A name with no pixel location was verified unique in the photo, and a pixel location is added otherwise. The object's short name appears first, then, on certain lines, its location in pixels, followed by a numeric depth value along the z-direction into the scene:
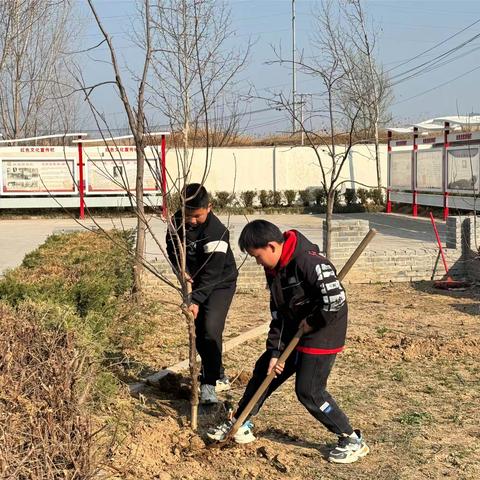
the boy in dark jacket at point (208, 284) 4.41
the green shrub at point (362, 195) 21.75
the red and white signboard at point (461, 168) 15.18
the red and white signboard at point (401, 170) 18.97
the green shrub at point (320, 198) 21.92
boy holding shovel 3.34
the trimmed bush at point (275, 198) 22.19
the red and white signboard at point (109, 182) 18.53
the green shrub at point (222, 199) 20.27
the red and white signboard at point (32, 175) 18.67
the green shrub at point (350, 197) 21.72
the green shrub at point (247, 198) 21.67
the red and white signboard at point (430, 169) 17.09
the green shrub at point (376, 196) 21.75
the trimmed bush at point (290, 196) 22.20
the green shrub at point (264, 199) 22.00
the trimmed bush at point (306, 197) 22.52
